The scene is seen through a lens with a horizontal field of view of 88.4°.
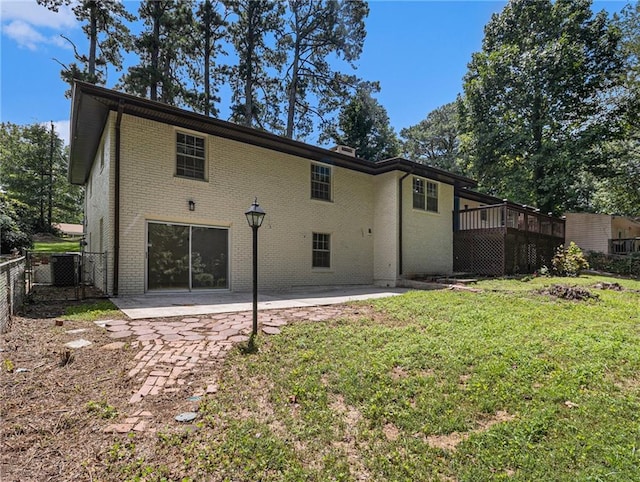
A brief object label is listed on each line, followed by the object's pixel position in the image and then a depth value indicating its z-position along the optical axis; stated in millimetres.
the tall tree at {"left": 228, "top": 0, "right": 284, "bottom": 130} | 23031
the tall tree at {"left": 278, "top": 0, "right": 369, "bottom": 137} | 23172
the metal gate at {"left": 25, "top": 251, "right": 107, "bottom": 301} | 8125
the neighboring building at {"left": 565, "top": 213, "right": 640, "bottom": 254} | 22734
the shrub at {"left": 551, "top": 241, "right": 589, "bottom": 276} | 13797
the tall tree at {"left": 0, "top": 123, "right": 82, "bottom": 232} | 31016
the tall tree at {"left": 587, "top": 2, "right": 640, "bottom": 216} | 18078
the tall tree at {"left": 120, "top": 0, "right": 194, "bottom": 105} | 19250
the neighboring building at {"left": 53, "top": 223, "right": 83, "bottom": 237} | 37878
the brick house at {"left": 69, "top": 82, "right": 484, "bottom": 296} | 8195
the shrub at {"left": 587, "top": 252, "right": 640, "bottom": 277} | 17480
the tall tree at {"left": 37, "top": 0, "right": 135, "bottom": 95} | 18250
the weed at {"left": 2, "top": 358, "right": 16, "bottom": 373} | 3500
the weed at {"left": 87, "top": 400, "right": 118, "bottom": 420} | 2864
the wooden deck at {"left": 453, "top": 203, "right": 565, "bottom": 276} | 13203
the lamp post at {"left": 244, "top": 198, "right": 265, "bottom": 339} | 5050
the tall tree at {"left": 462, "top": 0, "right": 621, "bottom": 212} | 18609
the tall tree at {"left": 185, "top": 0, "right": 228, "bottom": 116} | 22250
